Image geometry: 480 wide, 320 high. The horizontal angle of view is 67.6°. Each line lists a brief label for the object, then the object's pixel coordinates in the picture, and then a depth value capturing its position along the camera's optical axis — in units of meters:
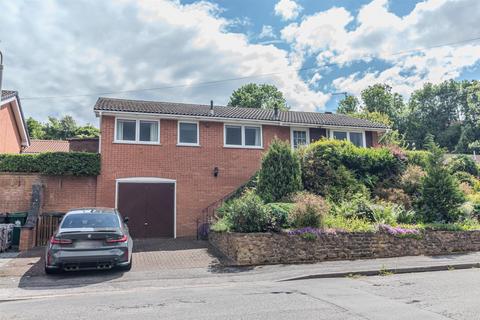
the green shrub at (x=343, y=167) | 15.27
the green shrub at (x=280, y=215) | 10.85
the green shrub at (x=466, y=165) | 22.94
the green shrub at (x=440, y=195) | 13.38
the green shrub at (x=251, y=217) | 10.59
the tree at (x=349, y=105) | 52.34
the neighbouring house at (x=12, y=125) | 19.25
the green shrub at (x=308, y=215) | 11.13
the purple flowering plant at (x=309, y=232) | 10.65
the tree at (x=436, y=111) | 53.81
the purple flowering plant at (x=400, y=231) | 11.52
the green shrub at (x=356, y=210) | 12.47
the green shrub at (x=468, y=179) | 19.88
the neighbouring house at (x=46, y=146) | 27.91
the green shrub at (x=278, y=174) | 13.95
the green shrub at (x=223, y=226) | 11.22
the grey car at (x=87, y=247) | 8.23
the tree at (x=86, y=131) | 44.25
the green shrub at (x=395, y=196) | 15.08
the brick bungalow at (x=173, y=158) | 15.75
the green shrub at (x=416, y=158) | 17.70
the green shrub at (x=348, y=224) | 11.34
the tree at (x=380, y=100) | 52.16
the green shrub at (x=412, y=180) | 15.98
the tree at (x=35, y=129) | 43.74
